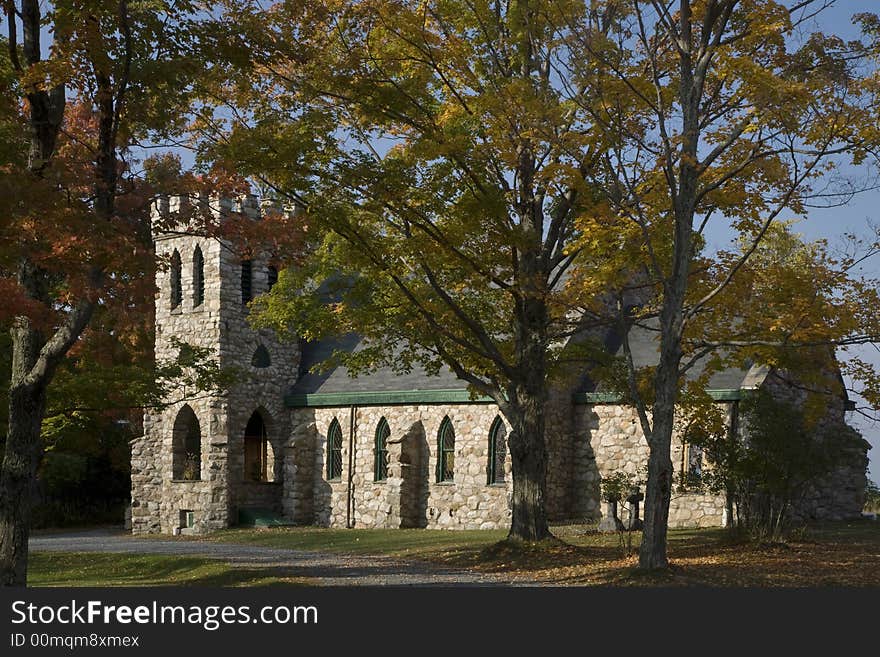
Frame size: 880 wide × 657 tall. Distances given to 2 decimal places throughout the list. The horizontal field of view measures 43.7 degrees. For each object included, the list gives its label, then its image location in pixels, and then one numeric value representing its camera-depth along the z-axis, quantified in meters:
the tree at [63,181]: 13.66
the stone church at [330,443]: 28.61
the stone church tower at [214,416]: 31.59
